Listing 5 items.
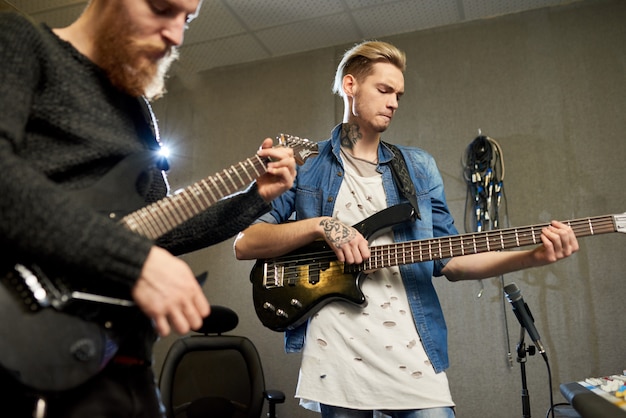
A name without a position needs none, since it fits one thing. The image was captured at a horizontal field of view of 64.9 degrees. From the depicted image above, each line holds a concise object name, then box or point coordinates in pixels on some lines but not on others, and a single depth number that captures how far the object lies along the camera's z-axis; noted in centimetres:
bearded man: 71
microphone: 215
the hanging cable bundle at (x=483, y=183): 312
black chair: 271
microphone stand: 218
